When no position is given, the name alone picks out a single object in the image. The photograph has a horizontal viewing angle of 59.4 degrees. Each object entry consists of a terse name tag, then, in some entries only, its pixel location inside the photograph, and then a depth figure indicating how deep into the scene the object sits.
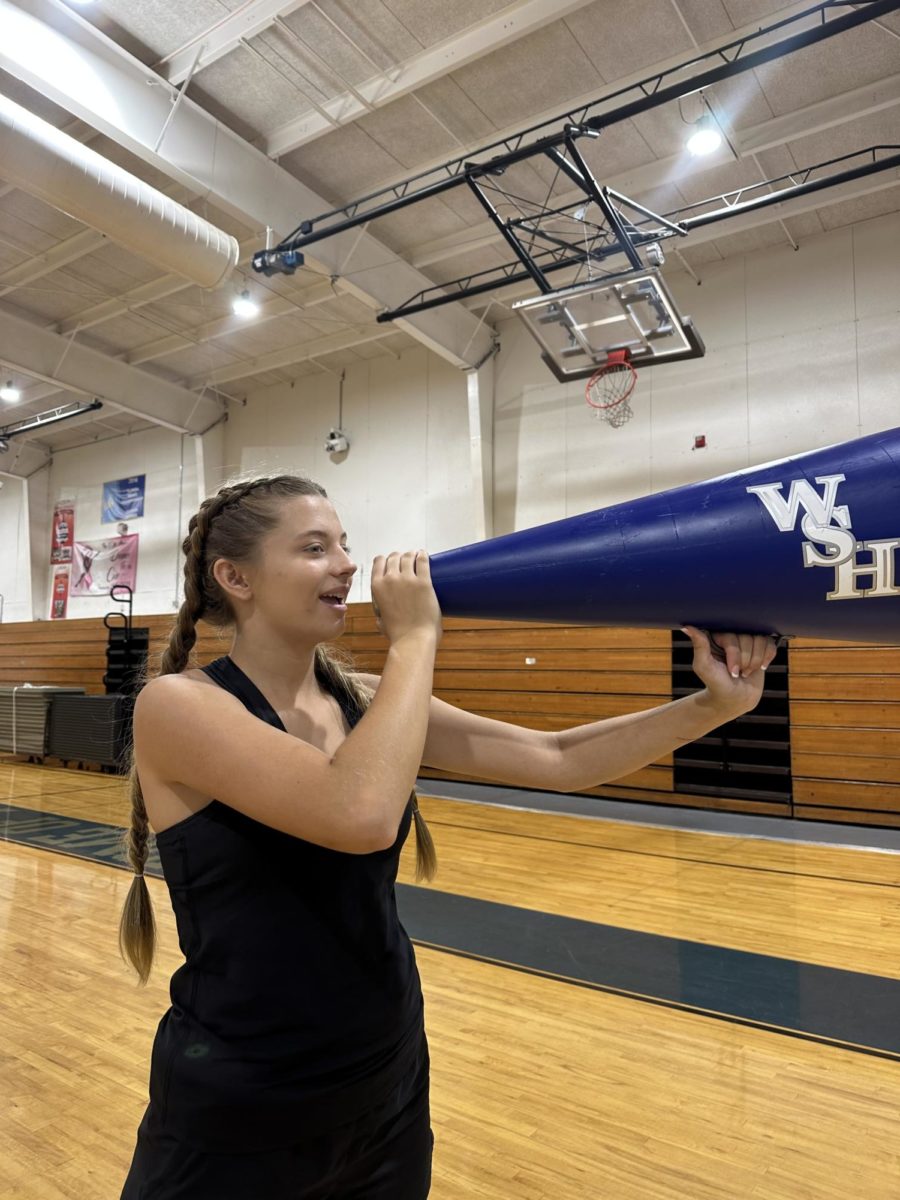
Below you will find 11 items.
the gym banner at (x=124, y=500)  11.98
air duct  4.43
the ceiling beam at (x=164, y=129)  4.83
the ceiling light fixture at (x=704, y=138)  5.42
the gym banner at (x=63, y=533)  12.91
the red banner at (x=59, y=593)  12.77
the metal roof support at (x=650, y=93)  4.32
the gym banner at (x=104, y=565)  11.87
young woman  0.77
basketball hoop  7.52
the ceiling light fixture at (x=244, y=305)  7.41
